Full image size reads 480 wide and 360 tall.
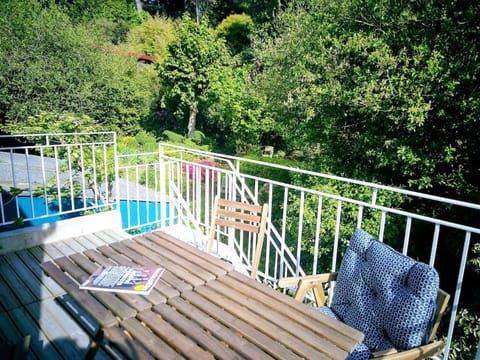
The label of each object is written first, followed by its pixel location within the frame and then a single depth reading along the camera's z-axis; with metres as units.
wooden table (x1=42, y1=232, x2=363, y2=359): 1.28
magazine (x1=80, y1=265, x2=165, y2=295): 1.64
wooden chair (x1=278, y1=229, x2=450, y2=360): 1.47
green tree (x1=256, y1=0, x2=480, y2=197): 4.97
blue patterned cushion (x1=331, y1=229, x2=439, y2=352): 1.63
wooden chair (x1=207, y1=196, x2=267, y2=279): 2.47
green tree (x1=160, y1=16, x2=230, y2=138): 14.61
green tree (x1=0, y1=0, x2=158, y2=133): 11.52
